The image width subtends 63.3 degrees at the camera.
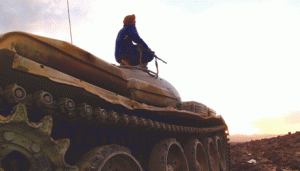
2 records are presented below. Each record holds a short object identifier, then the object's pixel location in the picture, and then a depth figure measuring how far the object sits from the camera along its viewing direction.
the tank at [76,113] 1.88
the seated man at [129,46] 5.25
